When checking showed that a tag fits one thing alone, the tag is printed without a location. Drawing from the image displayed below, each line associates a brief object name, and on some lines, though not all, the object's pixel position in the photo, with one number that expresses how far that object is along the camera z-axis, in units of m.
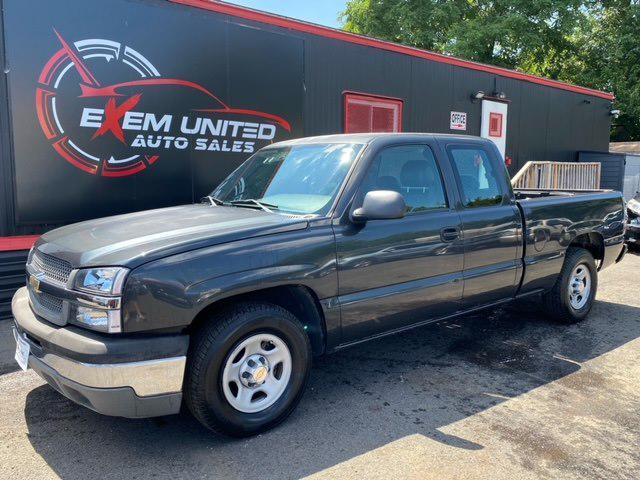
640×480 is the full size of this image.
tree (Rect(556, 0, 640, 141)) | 24.12
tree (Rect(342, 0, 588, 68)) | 22.56
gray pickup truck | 2.88
